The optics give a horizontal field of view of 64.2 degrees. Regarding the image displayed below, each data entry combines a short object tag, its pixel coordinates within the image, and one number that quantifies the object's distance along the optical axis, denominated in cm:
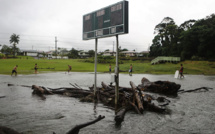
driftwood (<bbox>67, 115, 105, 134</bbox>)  428
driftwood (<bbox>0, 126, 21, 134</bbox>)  331
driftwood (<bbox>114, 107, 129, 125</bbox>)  615
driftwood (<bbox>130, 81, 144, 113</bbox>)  737
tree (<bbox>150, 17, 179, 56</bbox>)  6506
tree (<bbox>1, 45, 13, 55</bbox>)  9498
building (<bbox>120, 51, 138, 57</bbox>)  10746
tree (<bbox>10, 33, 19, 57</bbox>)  9950
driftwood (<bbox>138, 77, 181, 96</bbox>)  1192
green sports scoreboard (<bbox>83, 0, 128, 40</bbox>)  743
